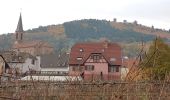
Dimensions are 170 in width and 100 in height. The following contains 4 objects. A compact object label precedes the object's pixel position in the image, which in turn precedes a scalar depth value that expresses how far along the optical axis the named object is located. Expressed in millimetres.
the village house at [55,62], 77875
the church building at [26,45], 129225
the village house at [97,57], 60719
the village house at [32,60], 70688
